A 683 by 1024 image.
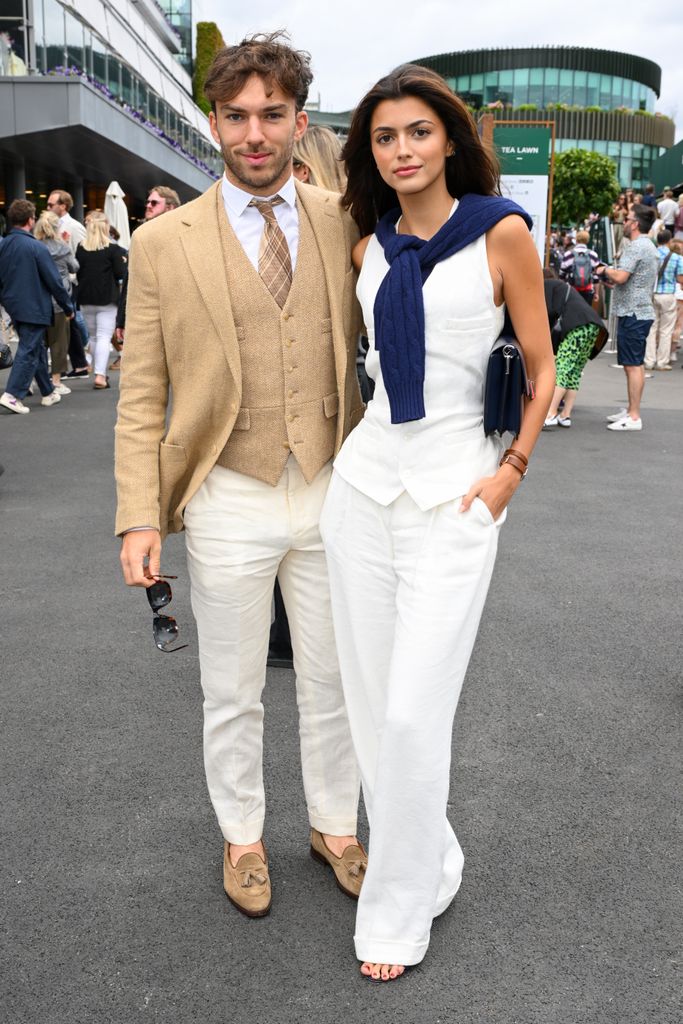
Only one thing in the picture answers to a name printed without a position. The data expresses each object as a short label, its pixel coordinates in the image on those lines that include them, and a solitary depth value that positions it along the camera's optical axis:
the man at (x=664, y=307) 16.92
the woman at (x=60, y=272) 13.60
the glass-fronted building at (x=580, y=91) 105.00
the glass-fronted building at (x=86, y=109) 21.12
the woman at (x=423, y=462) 2.57
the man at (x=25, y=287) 11.72
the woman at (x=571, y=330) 10.77
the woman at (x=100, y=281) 13.58
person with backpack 20.25
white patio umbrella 18.58
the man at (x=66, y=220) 14.73
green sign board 17.11
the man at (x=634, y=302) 11.46
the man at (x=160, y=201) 8.48
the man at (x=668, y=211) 22.50
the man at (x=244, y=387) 2.70
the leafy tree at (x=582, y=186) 74.31
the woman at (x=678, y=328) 19.05
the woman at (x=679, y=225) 21.30
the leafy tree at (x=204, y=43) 60.02
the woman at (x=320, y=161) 4.42
